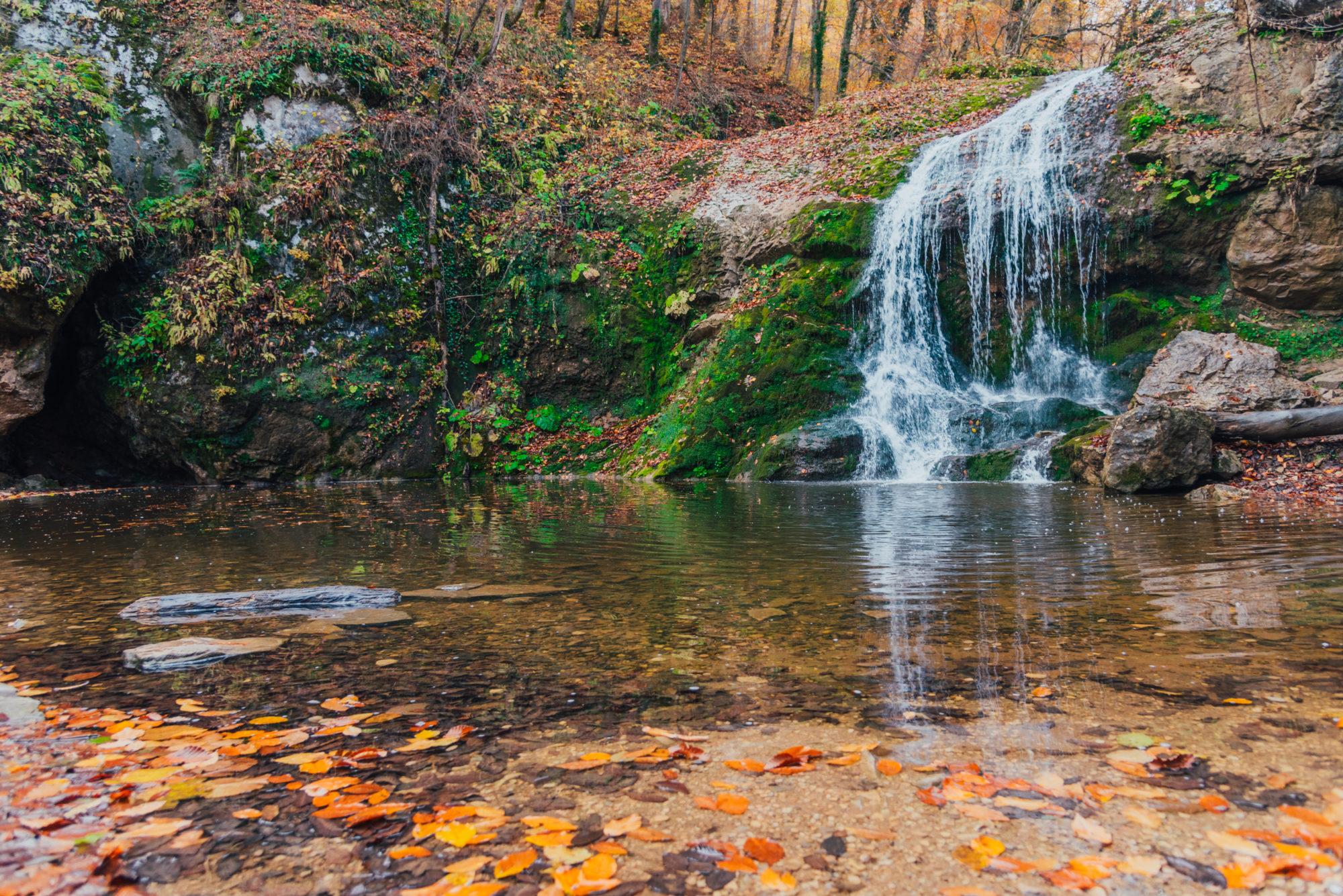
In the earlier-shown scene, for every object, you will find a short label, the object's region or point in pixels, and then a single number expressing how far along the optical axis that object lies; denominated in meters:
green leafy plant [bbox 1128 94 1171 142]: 12.91
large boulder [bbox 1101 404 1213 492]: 8.32
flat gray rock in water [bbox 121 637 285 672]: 2.81
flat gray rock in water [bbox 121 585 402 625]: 3.59
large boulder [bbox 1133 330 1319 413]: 9.59
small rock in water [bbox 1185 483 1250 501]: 7.54
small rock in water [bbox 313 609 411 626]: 3.48
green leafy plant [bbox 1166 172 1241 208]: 12.05
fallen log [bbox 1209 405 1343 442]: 8.52
